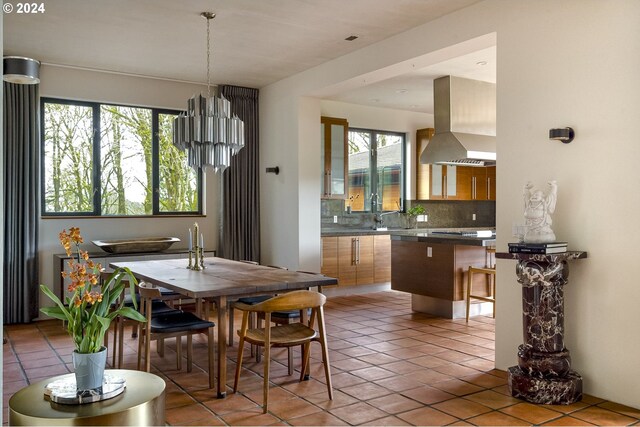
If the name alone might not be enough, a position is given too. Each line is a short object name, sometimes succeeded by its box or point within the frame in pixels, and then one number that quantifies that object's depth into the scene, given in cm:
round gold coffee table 186
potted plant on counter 860
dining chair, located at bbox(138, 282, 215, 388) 356
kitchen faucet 849
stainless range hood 610
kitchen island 575
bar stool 562
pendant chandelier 437
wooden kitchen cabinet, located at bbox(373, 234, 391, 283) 772
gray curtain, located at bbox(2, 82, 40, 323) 577
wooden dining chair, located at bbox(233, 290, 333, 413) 329
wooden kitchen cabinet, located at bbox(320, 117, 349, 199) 771
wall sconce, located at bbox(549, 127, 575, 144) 363
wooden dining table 351
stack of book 343
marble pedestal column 343
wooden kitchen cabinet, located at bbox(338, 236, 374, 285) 736
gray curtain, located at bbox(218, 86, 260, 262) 709
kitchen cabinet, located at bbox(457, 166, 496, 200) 886
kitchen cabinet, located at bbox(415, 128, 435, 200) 862
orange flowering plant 204
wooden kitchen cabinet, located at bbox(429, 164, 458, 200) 866
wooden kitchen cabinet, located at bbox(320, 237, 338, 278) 719
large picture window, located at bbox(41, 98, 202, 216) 628
